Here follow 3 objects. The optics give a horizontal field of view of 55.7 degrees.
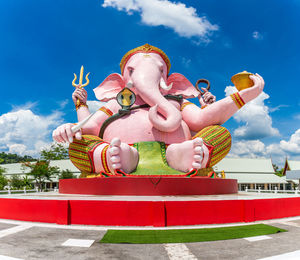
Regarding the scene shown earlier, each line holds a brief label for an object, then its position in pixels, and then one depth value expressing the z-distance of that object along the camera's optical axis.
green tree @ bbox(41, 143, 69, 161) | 27.02
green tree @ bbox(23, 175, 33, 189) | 23.53
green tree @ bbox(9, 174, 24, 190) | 23.41
